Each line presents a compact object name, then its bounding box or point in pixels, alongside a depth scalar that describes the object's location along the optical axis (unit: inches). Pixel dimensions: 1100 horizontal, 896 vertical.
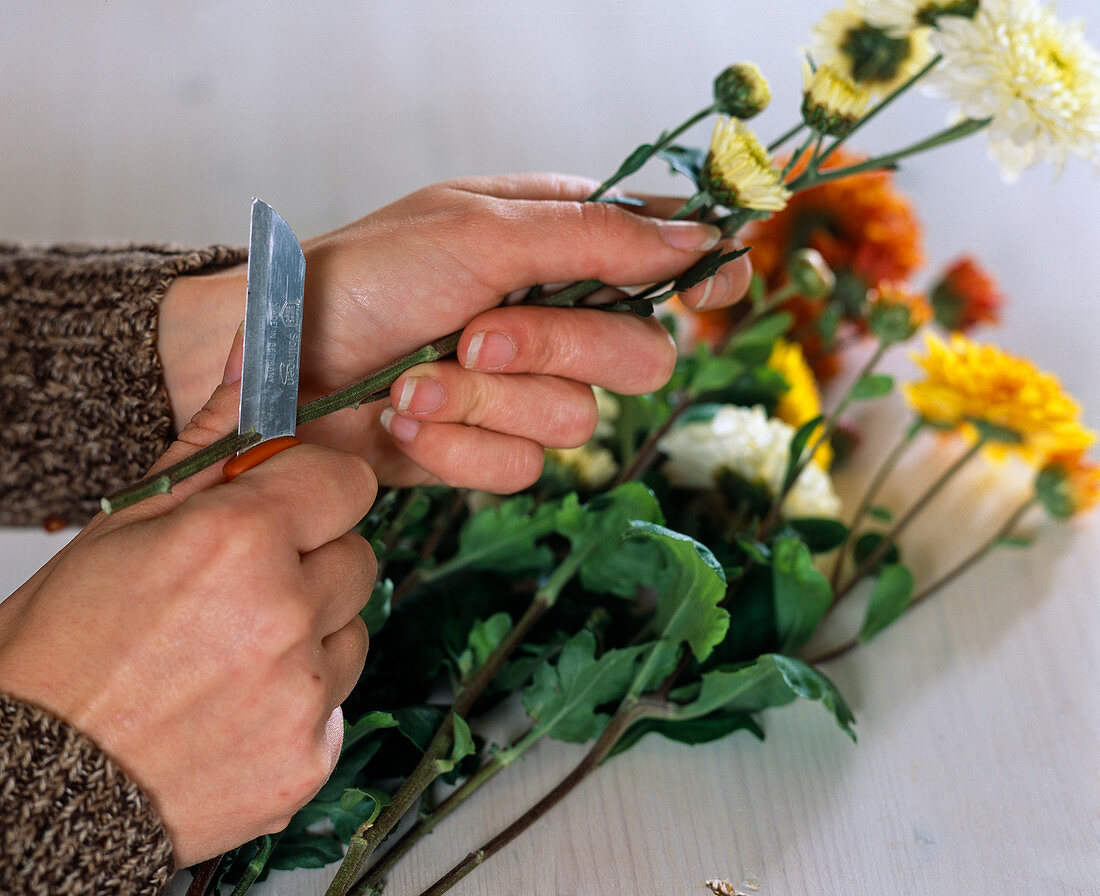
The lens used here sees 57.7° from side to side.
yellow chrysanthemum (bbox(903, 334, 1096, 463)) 25.8
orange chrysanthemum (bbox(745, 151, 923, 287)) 32.1
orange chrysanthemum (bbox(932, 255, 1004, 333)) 32.7
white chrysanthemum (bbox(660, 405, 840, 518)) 25.4
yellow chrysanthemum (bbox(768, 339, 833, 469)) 28.6
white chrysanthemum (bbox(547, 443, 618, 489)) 25.0
